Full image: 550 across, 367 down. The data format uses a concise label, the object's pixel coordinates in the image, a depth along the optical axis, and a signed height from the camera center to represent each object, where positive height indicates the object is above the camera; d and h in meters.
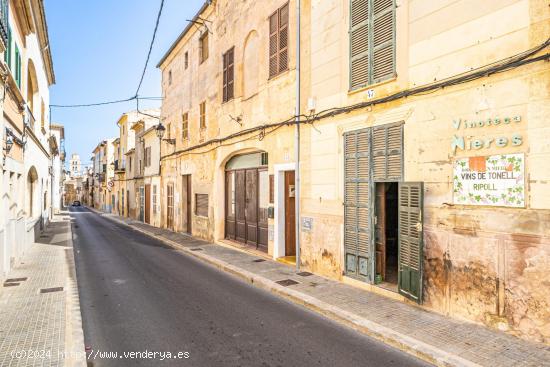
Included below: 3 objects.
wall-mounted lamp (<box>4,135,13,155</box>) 8.39 +1.15
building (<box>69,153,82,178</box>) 101.12 +7.03
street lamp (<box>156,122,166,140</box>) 19.52 +3.45
